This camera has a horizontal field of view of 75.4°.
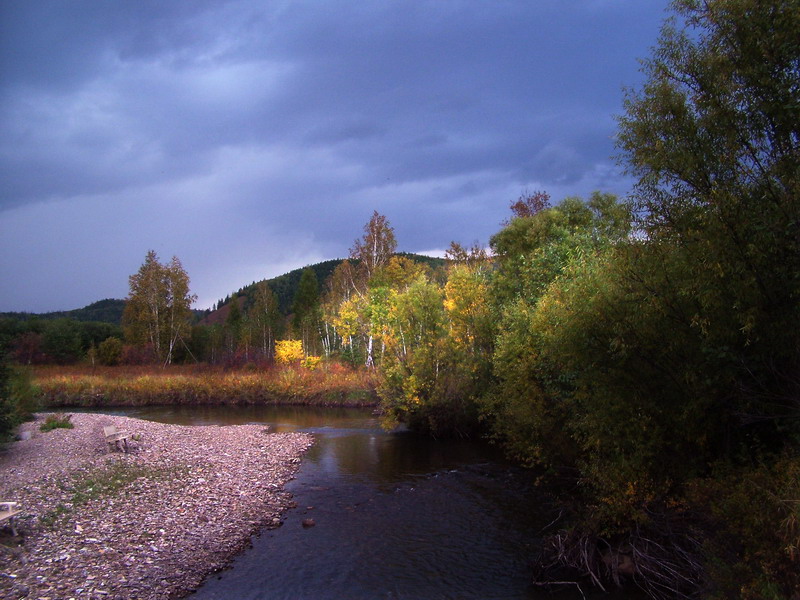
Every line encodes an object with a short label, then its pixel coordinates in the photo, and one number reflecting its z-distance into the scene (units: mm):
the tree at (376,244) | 63625
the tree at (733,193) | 8711
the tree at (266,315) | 87500
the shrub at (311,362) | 55656
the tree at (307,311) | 79688
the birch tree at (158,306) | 75375
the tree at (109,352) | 72562
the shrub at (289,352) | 58875
